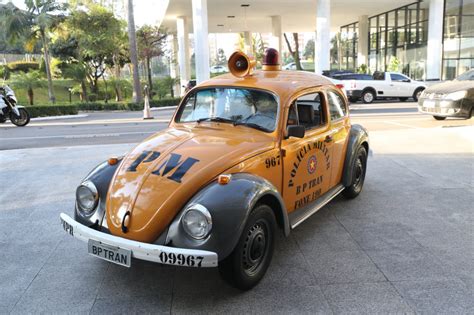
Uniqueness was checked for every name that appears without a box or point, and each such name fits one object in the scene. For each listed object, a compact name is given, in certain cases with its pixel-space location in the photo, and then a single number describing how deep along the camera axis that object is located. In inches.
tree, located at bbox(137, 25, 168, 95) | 1142.3
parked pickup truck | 796.6
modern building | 906.7
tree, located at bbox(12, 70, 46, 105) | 964.6
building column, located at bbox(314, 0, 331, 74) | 895.1
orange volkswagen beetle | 120.4
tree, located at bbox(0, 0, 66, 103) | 885.2
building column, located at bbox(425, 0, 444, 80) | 950.4
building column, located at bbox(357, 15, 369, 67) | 1280.8
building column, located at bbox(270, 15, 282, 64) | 1234.5
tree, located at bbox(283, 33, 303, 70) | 1471.7
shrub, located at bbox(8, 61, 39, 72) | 1492.4
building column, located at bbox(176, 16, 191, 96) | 1129.1
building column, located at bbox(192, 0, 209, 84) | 852.0
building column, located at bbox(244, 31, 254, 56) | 1567.4
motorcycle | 569.3
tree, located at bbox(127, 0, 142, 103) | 868.0
